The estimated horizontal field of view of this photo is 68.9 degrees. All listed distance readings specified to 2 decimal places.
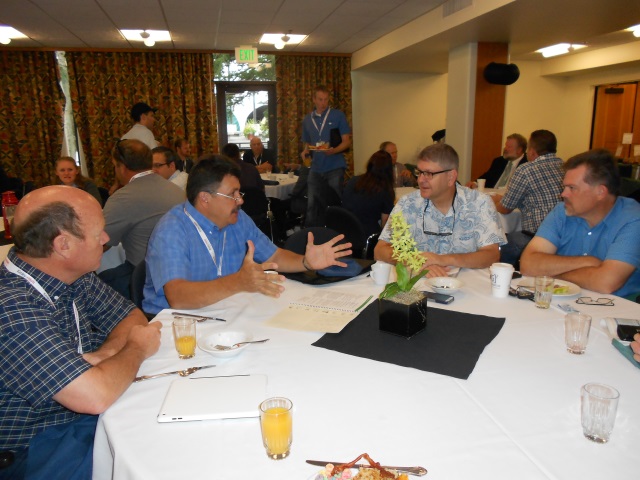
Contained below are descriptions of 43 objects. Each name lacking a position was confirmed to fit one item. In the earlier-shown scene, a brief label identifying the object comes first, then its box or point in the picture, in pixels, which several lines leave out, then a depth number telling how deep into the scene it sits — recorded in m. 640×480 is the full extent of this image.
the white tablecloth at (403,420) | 0.95
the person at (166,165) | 4.90
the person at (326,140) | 6.68
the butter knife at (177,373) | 1.30
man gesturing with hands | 1.81
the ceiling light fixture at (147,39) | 6.96
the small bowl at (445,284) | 1.93
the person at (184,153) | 7.39
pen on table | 1.72
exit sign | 7.34
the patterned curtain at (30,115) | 7.95
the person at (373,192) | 4.41
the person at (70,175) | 4.62
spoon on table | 1.42
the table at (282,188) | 6.52
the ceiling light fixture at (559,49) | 8.43
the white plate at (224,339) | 1.43
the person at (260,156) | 8.00
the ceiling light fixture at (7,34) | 6.48
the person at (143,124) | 6.45
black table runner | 1.35
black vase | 1.50
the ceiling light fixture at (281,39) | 7.26
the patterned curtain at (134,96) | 8.18
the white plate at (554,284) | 1.88
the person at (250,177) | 5.59
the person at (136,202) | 3.08
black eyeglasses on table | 1.79
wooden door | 9.74
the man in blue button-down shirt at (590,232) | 2.06
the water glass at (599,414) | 1.01
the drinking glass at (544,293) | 1.76
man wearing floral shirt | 2.52
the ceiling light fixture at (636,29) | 6.53
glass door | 9.06
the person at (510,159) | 5.97
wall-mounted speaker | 6.30
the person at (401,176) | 6.76
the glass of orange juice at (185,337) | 1.44
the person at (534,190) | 4.09
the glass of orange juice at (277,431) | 0.97
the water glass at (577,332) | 1.42
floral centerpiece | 1.51
